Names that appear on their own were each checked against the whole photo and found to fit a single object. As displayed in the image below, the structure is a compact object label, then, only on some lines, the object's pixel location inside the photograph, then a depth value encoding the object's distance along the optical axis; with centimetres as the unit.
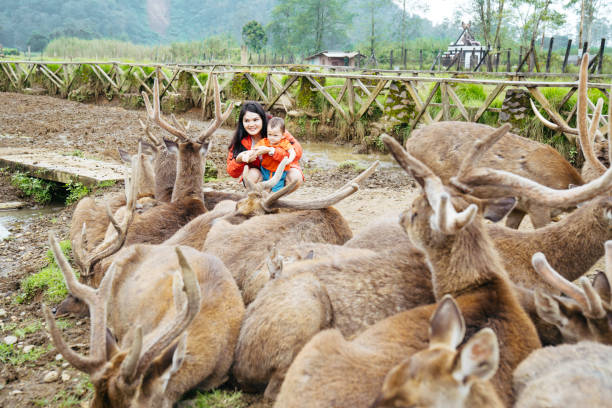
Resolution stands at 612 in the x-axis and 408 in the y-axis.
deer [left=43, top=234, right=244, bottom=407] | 253
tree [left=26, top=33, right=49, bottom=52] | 8525
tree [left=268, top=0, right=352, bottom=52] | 8086
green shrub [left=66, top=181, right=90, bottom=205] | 860
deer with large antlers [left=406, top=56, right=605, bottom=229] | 561
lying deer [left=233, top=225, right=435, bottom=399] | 303
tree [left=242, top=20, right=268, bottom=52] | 7531
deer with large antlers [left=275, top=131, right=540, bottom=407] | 231
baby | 638
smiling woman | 662
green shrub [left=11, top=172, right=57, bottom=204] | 938
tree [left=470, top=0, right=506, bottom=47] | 3303
